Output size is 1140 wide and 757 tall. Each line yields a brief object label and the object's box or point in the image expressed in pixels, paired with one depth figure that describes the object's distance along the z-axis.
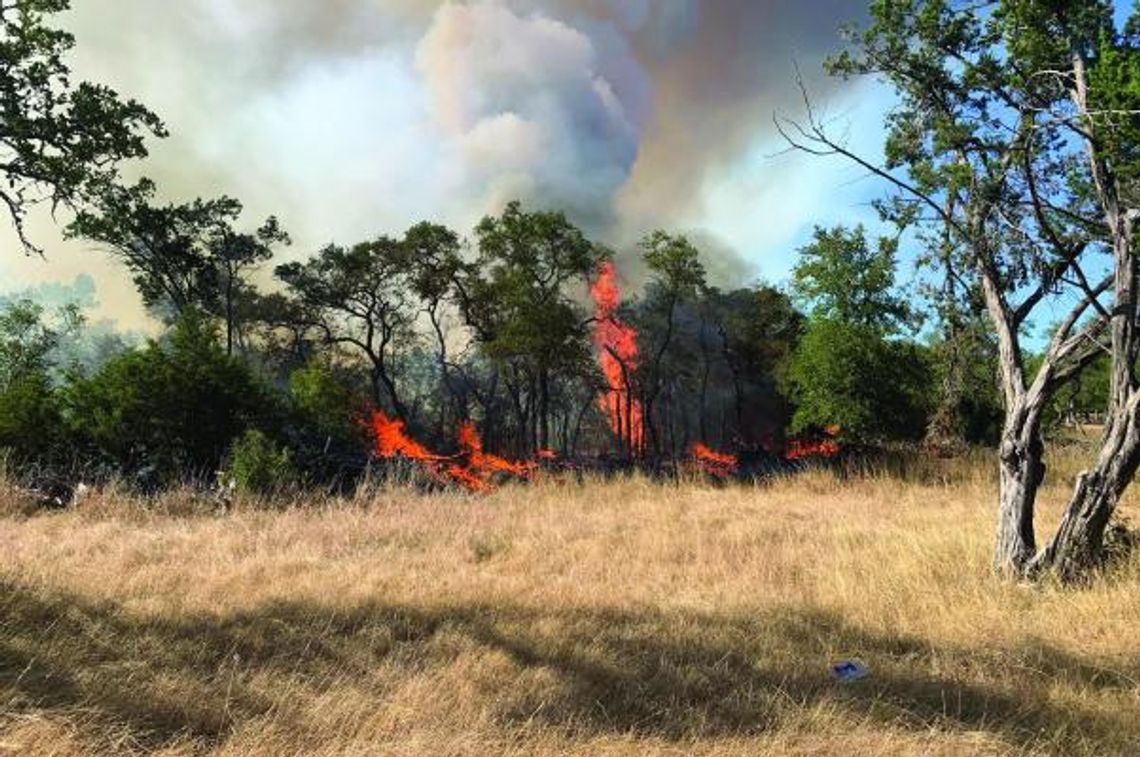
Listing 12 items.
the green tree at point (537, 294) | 30.02
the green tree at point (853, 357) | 26.20
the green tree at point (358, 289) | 37.31
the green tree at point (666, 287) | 34.53
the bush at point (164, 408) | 15.29
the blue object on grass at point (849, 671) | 5.21
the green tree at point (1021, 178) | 7.57
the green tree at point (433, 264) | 35.84
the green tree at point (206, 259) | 29.94
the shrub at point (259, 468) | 13.37
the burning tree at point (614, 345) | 38.84
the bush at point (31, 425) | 15.02
